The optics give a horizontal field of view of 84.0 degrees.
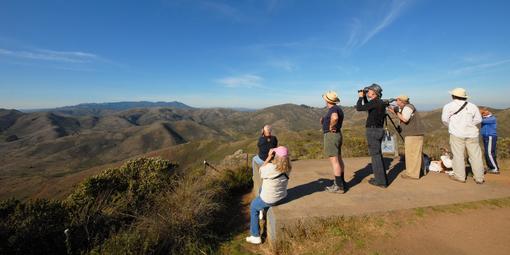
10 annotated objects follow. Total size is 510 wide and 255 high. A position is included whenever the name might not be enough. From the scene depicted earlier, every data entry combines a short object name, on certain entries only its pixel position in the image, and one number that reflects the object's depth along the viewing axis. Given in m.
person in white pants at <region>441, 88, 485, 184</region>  5.09
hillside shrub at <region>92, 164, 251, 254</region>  3.84
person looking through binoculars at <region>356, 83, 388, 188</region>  4.96
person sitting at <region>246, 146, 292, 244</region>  4.16
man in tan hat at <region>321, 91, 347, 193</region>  4.78
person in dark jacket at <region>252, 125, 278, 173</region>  6.16
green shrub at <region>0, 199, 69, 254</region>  3.95
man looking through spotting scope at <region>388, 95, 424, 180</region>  5.49
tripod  5.71
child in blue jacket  6.12
